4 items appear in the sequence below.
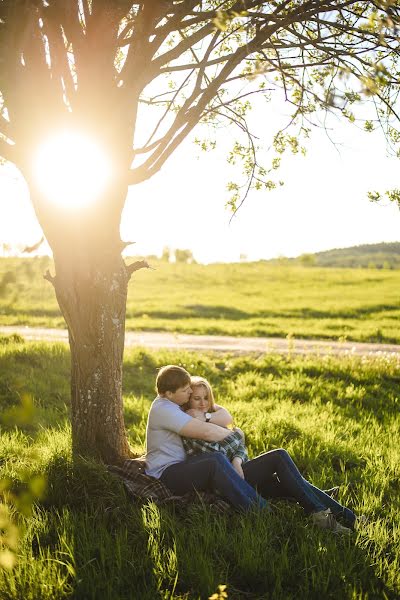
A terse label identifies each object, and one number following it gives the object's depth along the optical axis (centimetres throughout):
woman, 439
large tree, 480
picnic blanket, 438
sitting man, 438
